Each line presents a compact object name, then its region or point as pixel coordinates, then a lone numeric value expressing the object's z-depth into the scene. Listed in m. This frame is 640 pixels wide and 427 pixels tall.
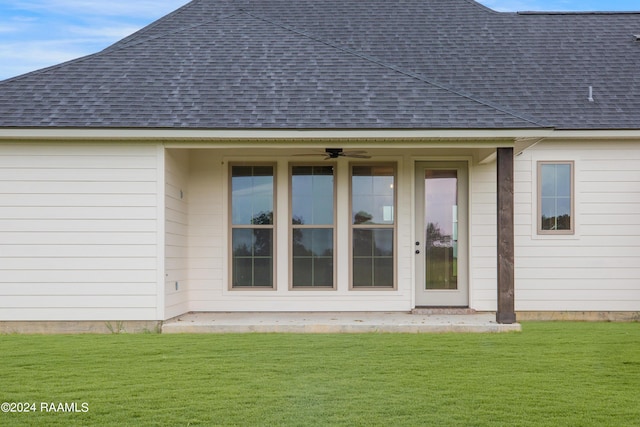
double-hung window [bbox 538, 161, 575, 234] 11.59
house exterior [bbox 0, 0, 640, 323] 10.03
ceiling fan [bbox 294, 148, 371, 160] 11.21
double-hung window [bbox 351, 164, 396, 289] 11.70
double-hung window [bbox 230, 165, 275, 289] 11.72
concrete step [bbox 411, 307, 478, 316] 11.35
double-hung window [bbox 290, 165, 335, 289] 11.68
